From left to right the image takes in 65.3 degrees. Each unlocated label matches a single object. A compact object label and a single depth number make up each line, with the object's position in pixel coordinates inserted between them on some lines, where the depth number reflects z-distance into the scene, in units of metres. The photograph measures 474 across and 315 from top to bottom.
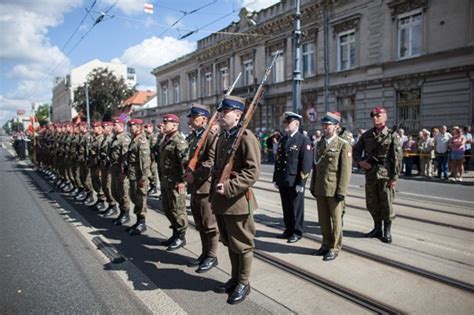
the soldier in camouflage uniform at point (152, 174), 10.33
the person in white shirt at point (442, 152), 13.21
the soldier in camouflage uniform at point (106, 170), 7.73
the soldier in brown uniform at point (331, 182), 4.84
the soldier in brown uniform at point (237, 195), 3.61
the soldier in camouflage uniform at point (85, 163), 9.35
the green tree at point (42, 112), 101.39
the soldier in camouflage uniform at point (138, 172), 6.41
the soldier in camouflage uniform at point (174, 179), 5.47
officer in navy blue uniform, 5.83
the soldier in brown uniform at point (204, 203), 4.64
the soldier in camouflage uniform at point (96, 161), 8.40
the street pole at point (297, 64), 15.61
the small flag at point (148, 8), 14.37
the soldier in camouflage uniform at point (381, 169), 5.53
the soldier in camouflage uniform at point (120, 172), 7.05
